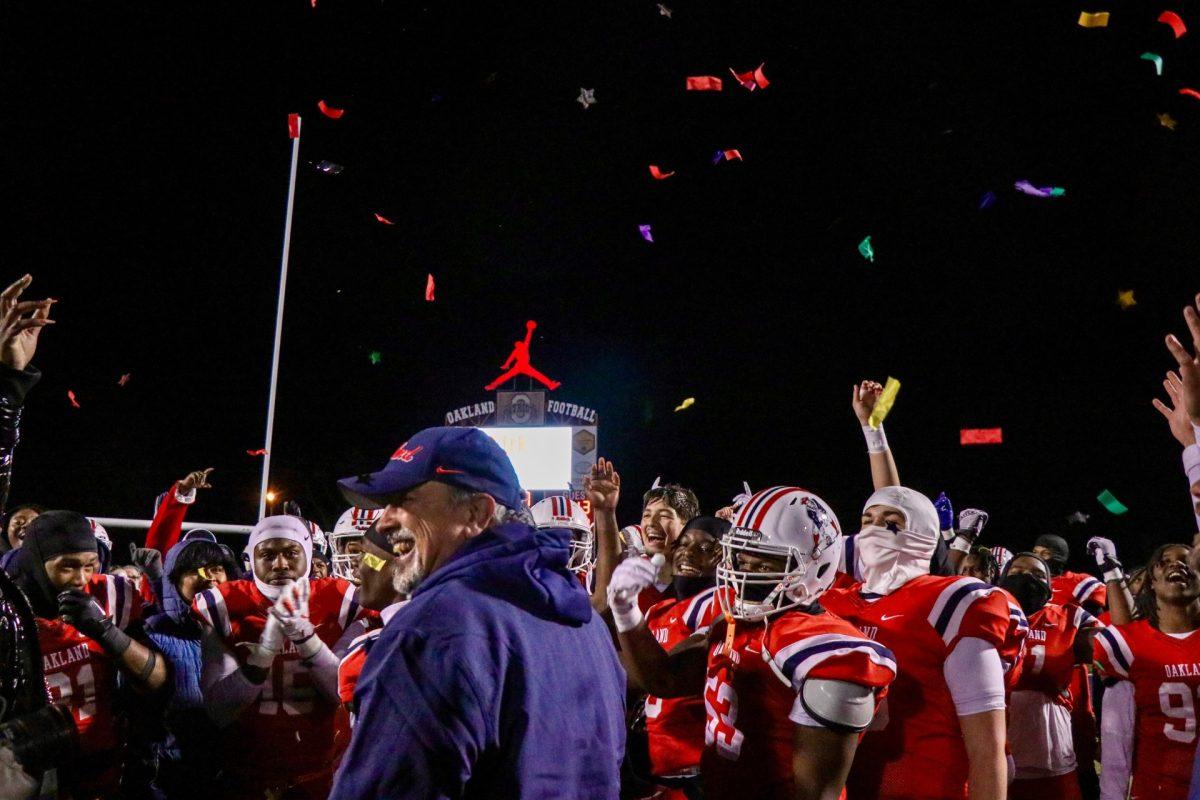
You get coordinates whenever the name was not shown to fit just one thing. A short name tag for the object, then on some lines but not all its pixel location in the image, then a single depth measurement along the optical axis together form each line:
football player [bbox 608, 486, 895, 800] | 2.88
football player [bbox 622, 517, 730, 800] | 3.78
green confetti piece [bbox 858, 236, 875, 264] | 18.12
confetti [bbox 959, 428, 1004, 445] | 16.52
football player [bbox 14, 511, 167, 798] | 4.44
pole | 12.40
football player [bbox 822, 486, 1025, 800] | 3.45
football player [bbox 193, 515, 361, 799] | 4.22
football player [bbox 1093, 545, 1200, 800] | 5.00
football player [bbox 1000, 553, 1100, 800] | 4.93
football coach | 1.81
